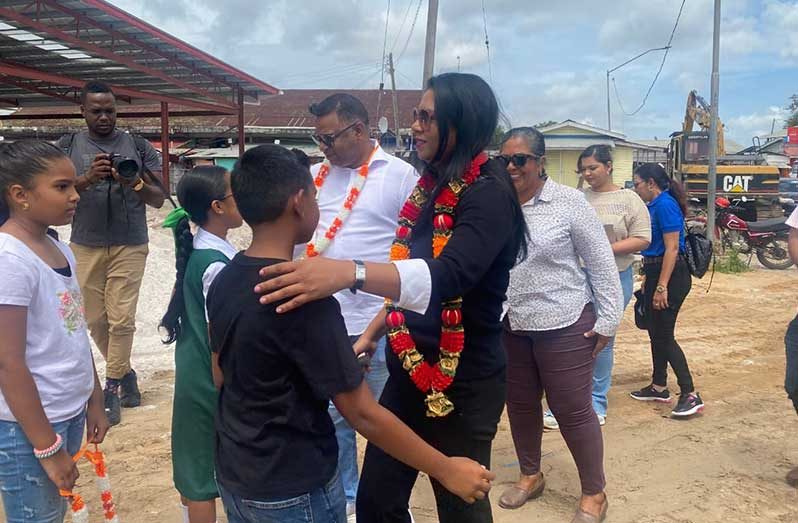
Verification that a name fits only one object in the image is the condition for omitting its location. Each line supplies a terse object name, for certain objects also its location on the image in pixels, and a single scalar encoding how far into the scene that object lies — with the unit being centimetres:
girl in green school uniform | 256
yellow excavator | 1664
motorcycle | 1255
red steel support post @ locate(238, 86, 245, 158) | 1487
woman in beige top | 470
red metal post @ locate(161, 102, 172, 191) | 1362
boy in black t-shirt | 165
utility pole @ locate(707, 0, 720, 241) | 1284
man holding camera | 447
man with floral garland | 319
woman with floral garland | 196
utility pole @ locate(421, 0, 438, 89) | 914
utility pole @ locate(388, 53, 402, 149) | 2210
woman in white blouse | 327
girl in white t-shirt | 201
